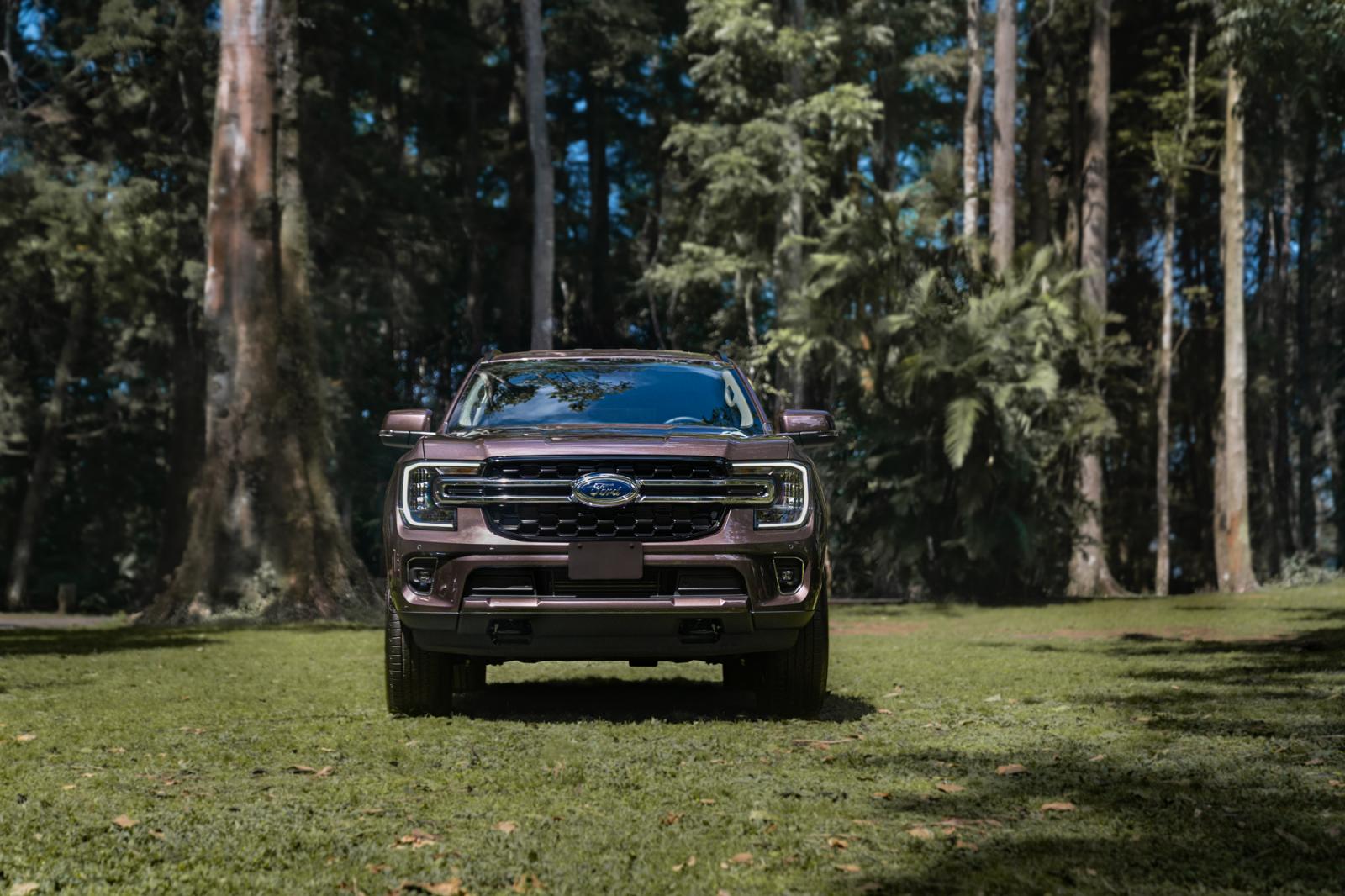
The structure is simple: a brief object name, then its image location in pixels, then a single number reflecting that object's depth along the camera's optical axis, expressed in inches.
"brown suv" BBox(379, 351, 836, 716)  320.2
